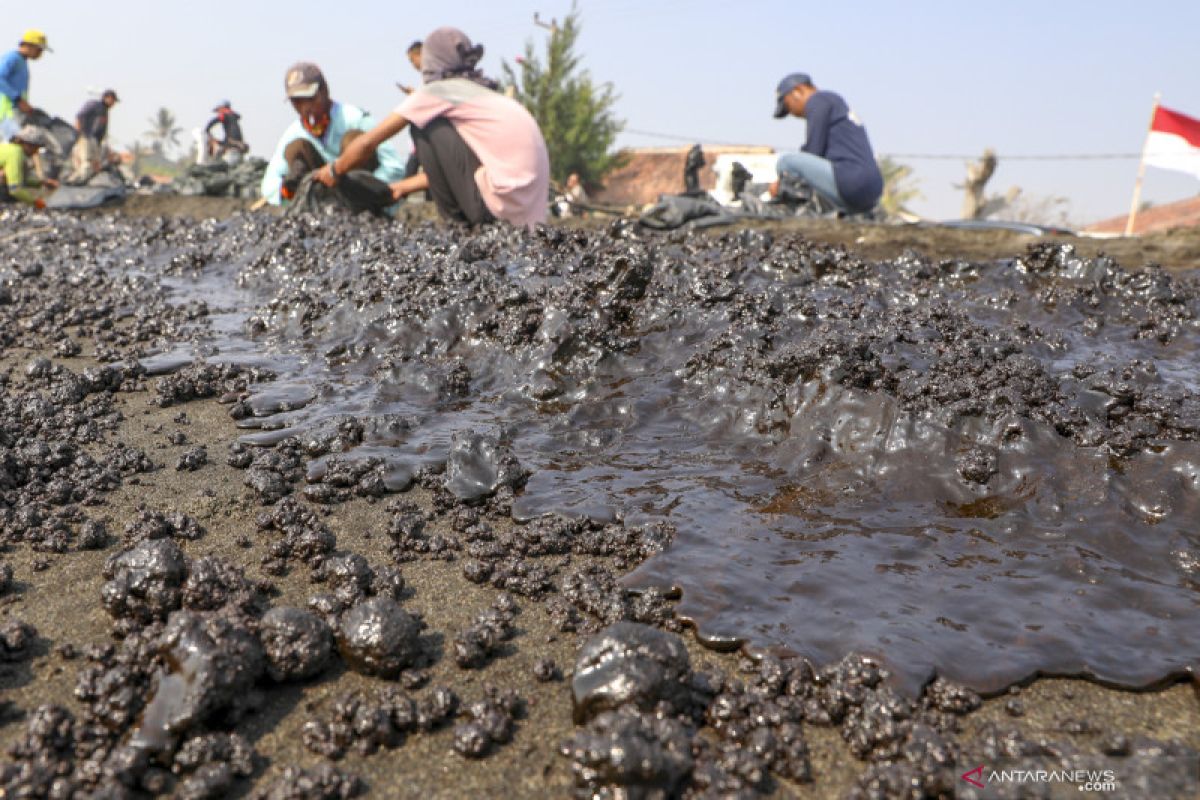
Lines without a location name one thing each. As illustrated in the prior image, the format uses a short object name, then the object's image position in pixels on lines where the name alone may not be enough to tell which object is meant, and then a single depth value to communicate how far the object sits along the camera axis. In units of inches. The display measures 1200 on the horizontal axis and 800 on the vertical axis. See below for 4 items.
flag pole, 494.0
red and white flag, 488.1
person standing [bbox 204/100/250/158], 711.1
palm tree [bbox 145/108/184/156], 2933.1
